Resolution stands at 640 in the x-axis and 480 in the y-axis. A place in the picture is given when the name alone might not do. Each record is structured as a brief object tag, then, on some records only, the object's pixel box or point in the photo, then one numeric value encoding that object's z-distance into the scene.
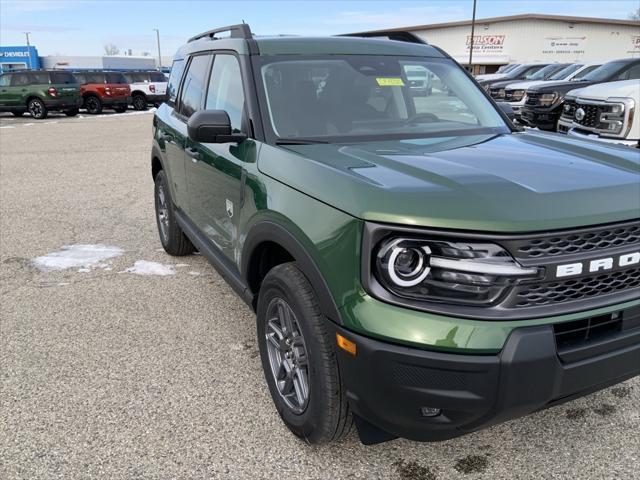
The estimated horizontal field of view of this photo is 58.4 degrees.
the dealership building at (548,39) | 62.41
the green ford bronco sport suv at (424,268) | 1.92
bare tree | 131.62
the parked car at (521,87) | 14.79
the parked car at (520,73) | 19.69
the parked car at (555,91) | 10.42
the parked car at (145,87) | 26.41
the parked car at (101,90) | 24.66
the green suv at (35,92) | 21.80
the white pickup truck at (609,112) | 6.83
